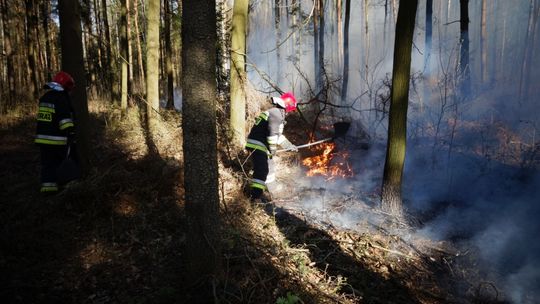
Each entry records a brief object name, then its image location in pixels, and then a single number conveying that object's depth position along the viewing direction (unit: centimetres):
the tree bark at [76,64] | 519
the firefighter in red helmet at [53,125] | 535
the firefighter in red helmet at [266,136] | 623
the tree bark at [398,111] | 521
